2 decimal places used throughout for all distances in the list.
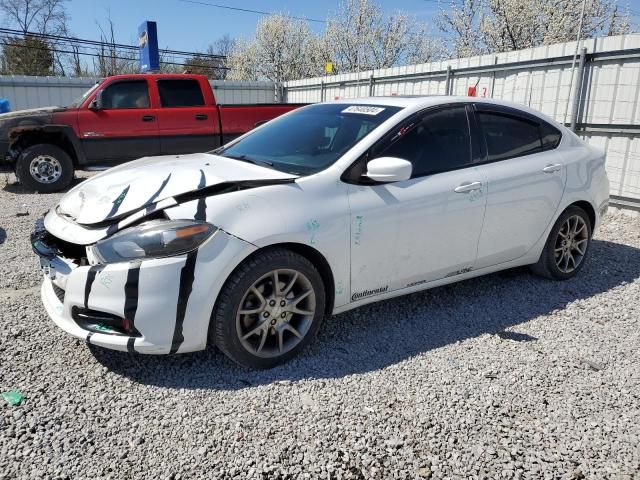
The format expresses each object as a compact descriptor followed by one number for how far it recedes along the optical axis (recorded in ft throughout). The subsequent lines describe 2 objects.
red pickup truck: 27.68
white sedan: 8.58
